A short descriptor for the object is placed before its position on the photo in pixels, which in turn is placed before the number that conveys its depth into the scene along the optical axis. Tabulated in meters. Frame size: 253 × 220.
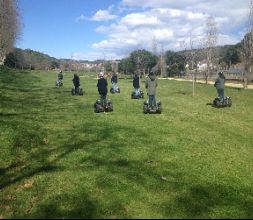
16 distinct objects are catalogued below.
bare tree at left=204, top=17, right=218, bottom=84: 39.33
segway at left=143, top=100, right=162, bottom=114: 13.31
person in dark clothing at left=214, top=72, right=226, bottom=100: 15.16
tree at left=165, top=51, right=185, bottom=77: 64.45
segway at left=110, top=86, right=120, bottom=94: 22.67
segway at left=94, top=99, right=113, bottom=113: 13.54
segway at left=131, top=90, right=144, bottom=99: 18.78
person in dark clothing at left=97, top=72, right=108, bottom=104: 13.11
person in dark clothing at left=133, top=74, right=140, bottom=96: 18.61
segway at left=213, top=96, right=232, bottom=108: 15.72
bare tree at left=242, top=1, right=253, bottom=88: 28.89
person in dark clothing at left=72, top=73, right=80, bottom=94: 20.34
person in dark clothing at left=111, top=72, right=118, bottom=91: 22.37
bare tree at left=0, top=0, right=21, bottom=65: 35.37
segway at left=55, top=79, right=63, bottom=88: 28.42
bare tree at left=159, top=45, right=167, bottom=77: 62.03
